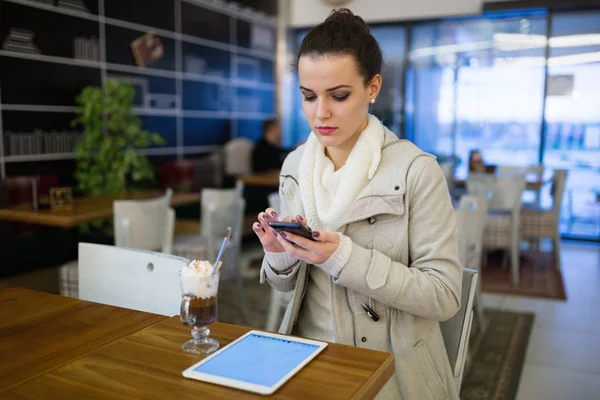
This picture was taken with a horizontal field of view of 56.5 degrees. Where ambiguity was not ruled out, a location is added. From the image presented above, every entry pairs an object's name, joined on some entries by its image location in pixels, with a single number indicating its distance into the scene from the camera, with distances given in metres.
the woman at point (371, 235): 1.34
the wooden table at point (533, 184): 5.39
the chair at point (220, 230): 3.91
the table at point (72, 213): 3.39
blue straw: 1.24
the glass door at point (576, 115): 6.94
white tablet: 1.04
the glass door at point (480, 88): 7.25
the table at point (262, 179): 5.52
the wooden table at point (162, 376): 1.01
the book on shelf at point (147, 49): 5.84
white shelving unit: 4.74
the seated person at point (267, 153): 6.69
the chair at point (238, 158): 6.97
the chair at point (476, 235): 3.27
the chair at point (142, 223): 3.25
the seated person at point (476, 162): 5.70
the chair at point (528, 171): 5.95
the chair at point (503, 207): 4.88
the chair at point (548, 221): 5.38
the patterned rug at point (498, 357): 2.88
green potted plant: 4.88
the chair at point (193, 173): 6.00
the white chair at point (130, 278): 1.69
